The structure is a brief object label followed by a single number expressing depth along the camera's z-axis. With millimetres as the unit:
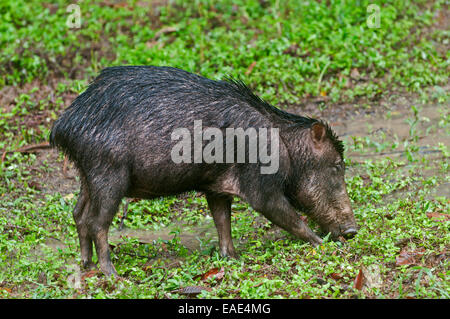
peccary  11750
